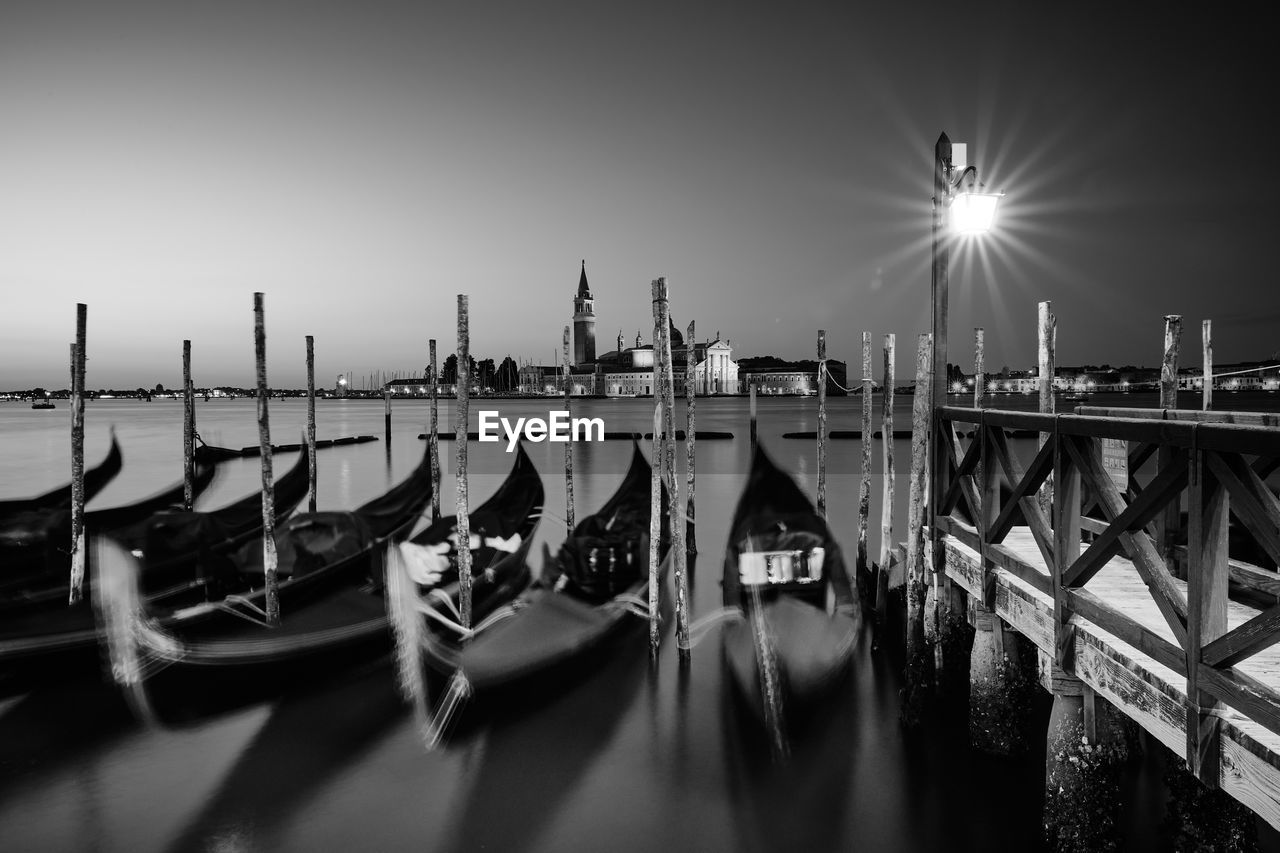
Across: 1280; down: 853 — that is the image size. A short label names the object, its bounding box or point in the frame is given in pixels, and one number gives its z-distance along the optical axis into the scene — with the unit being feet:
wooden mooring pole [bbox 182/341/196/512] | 28.92
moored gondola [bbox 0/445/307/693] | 13.80
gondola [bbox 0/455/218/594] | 17.06
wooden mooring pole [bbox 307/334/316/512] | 31.48
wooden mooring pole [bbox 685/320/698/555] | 23.93
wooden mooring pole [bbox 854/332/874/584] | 19.95
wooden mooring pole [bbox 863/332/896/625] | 17.52
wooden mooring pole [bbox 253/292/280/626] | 16.10
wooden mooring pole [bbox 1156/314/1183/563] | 16.84
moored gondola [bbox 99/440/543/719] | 14.19
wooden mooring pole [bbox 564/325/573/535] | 27.81
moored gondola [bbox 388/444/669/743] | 14.21
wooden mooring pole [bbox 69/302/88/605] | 17.72
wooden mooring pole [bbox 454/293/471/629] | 15.66
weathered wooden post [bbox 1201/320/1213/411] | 24.69
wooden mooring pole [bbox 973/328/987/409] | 30.91
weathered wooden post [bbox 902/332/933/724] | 12.56
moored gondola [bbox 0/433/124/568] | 18.83
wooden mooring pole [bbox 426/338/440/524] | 28.04
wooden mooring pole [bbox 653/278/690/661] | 14.99
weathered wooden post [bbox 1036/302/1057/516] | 15.81
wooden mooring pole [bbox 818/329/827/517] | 24.77
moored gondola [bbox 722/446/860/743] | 14.96
